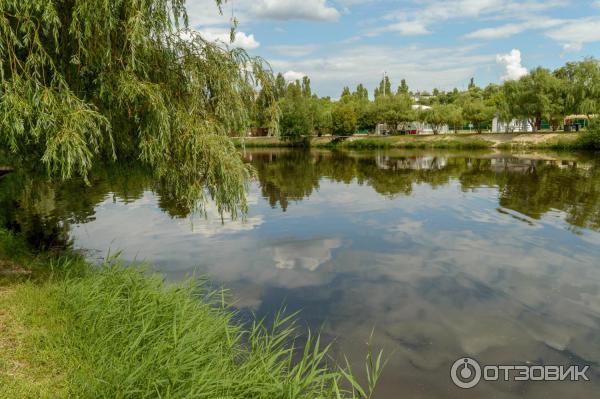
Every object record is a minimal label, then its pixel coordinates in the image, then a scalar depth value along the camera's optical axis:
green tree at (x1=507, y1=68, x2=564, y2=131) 69.88
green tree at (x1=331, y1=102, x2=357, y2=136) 96.19
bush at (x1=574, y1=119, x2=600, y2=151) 60.87
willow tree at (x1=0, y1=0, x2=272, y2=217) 8.69
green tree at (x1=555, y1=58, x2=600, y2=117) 66.56
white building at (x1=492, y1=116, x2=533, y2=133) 90.50
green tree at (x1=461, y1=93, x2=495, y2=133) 87.88
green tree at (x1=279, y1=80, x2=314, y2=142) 91.69
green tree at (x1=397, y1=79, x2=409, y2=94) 157.81
